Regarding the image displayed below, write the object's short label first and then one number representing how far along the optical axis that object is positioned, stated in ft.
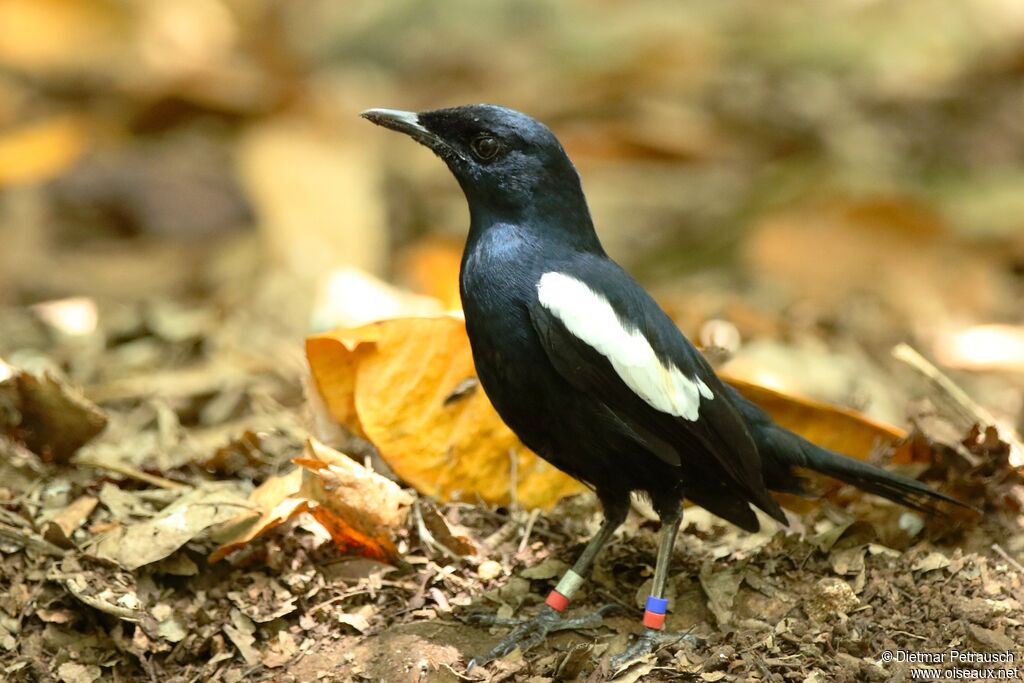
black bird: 22.11
